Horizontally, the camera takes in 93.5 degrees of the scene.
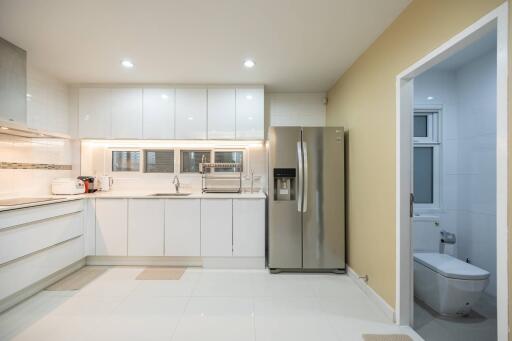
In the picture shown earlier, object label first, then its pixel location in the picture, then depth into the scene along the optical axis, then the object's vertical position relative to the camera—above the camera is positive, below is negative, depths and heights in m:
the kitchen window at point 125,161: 3.76 +0.16
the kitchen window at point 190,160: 3.80 +0.18
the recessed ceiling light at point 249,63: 2.74 +1.26
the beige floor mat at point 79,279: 2.60 -1.25
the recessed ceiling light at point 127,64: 2.74 +1.26
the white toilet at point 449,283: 2.00 -0.97
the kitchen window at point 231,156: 3.81 +0.25
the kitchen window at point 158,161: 3.78 +0.16
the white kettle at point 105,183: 3.58 -0.18
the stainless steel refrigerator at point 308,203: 2.97 -0.39
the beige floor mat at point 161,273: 2.88 -1.26
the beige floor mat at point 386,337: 1.82 -1.27
